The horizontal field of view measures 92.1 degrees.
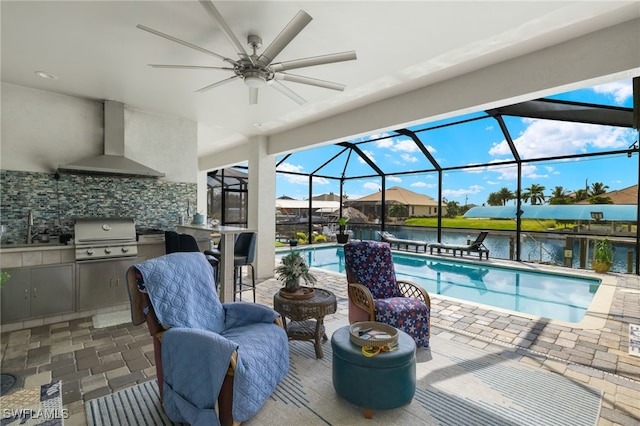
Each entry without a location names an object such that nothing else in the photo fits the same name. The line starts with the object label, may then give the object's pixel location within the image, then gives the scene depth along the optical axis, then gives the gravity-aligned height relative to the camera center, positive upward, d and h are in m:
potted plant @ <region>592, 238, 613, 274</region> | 6.45 -0.88
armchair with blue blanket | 1.85 -0.90
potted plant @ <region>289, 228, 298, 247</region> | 11.15 -0.81
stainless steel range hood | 4.26 +0.85
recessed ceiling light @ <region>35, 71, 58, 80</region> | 3.52 +1.57
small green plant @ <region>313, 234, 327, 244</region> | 11.66 -0.98
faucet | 3.84 -0.23
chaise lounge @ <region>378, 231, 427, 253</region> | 9.48 -0.88
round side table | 2.79 -0.91
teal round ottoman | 2.06 -1.11
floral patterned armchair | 2.99 -0.87
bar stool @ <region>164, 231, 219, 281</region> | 3.98 -0.43
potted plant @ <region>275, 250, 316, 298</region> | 3.03 -0.62
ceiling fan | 2.06 +1.24
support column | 6.22 +0.19
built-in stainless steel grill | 3.97 -0.37
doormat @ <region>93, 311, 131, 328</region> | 3.77 -1.39
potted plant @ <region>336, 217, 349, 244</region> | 11.24 -0.73
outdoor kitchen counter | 3.52 -0.54
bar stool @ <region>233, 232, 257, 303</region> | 4.27 -0.53
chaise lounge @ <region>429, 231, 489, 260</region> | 8.23 -0.90
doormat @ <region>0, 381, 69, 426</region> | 1.85 -1.28
